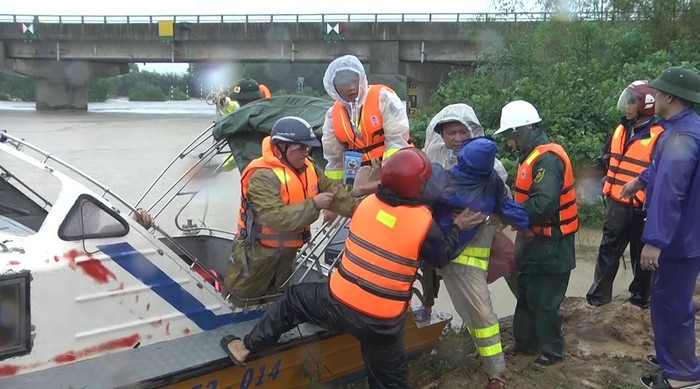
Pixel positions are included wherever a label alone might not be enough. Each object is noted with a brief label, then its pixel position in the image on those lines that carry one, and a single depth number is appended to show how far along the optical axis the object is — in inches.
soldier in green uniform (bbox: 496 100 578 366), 150.9
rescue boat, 111.0
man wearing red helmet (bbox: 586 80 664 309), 195.3
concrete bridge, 1140.5
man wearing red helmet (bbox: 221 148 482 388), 117.4
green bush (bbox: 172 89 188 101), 2391.7
